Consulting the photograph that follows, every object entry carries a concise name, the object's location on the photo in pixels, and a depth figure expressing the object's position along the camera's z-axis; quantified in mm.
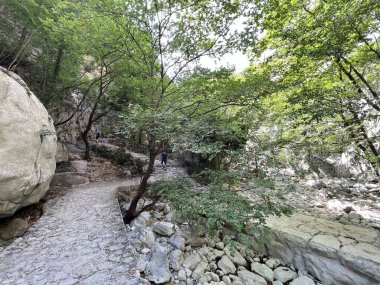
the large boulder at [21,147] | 4371
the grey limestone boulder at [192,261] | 4306
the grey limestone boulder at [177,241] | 4699
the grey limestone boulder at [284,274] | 4449
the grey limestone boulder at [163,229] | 5082
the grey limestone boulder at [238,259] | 4758
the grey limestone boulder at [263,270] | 4465
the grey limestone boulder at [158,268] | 3582
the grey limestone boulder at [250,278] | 4223
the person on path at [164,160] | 12378
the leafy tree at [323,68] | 4316
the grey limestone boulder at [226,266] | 4469
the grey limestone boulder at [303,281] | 4305
